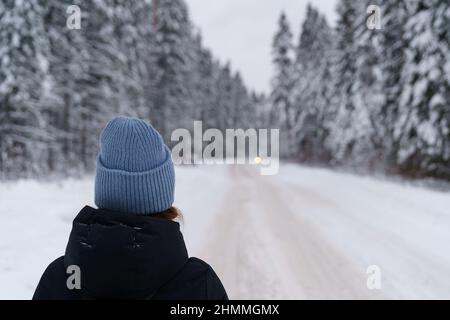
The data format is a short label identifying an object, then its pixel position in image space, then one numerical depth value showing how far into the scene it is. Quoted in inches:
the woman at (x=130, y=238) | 56.9
